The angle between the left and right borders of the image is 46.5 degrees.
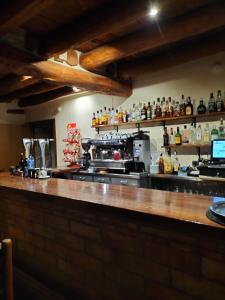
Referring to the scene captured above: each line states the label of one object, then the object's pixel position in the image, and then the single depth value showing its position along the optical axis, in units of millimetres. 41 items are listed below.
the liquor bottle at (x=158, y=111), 4158
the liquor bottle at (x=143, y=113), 4320
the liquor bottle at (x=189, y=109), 3801
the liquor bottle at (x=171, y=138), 4154
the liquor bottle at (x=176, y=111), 3941
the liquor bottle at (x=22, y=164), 3258
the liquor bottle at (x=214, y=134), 3602
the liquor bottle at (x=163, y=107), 4083
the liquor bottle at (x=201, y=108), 3703
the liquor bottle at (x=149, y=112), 4270
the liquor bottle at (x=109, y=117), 4931
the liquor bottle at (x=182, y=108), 3870
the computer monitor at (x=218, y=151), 3341
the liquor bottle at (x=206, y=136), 3687
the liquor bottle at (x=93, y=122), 5176
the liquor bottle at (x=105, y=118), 4985
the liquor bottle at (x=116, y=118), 4797
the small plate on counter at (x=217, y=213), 1162
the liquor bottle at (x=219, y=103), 3520
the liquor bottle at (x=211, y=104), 3599
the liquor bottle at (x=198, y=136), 3774
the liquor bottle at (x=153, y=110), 4201
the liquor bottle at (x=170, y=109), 4011
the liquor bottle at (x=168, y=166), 3996
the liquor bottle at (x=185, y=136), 3936
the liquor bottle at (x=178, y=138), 3971
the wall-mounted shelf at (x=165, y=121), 3738
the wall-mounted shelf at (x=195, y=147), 3764
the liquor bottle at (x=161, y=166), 4066
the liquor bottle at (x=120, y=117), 4727
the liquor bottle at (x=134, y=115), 4508
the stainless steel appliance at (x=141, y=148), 4168
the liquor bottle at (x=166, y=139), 4152
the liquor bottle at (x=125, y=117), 4656
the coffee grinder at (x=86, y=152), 4949
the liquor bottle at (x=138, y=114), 4425
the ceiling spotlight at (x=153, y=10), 2222
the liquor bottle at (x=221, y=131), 3564
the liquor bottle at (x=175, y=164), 3990
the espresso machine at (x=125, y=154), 4168
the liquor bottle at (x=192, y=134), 3865
